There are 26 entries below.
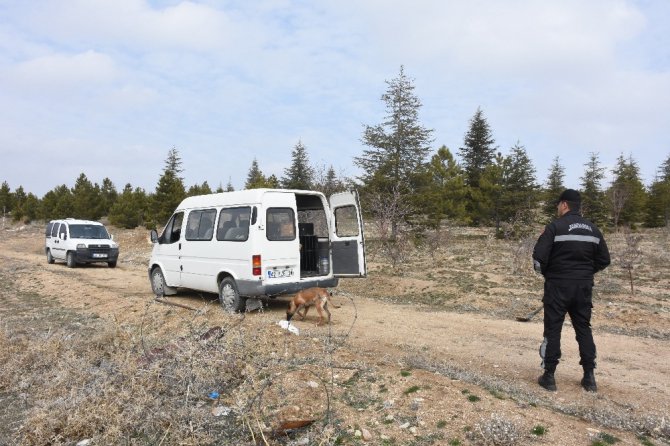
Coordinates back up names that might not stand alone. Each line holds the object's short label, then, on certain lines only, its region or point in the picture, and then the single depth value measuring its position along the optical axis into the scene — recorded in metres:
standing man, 5.12
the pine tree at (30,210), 52.91
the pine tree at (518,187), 32.08
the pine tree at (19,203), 54.22
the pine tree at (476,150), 39.59
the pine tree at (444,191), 26.78
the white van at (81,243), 20.12
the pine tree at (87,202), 48.41
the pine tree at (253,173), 58.33
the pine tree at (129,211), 44.22
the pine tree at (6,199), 58.97
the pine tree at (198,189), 49.52
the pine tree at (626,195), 35.16
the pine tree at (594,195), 37.44
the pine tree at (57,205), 49.91
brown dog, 8.33
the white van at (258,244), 8.95
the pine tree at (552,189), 35.06
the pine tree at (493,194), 33.09
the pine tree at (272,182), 46.94
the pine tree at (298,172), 42.62
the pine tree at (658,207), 39.53
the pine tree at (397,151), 26.77
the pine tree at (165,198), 41.91
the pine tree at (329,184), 33.06
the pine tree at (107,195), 51.96
